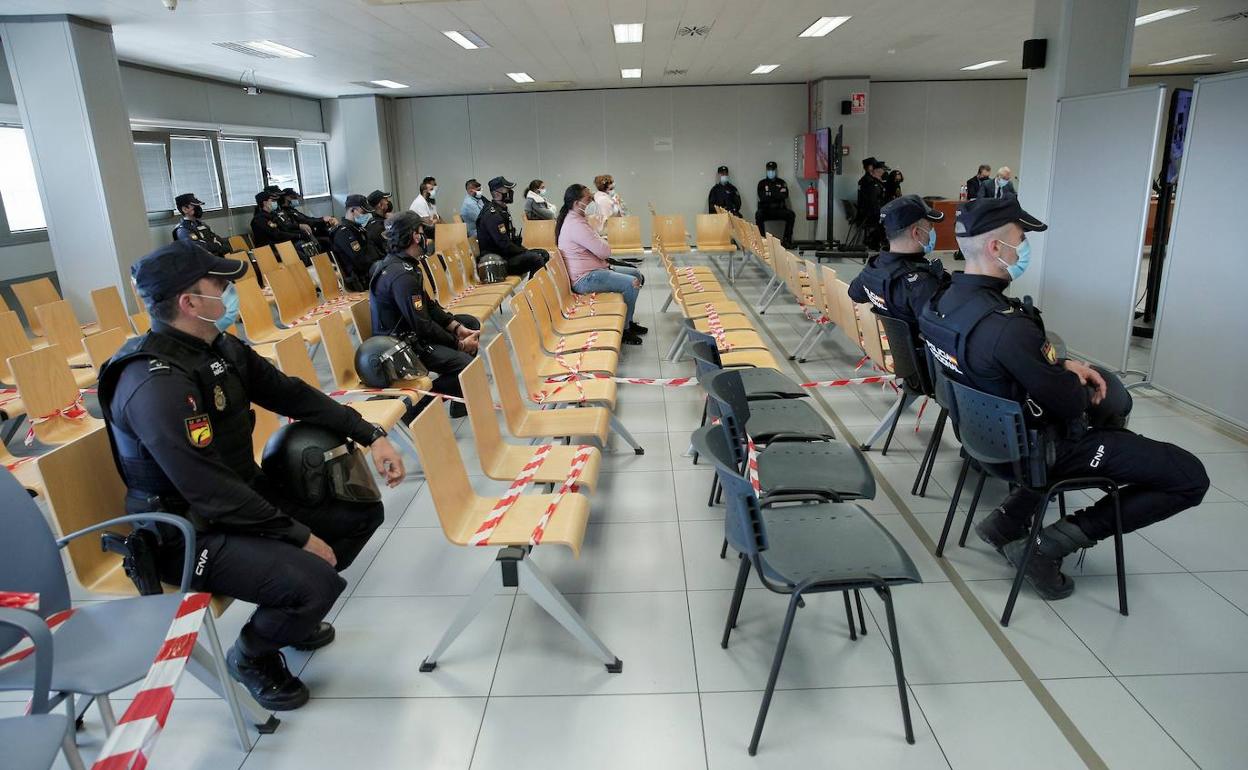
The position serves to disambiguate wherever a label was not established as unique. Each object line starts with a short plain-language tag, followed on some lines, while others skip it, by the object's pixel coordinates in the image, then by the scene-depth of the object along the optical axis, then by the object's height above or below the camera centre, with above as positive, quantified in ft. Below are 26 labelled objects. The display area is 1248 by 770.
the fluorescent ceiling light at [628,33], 27.17 +5.63
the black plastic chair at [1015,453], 8.66 -3.37
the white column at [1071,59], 18.63 +2.64
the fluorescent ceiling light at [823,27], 26.84 +5.53
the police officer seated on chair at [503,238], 26.86 -1.84
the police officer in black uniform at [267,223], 34.50 -1.26
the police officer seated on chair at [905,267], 12.16 -1.60
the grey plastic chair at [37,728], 4.82 -3.51
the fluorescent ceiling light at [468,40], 26.68 +5.50
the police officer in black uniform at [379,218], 26.58 -0.96
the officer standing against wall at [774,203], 47.24 -1.69
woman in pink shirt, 21.81 -2.18
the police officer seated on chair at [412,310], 15.20 -2.44
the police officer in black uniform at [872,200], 40.86 -1.50
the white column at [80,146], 22.57 +1.80
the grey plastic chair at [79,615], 6.07 -3.64
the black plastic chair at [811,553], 6.87 -3.76
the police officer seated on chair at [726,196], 47.91 -1.11
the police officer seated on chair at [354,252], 25.54 -2.02
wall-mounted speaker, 19.44 +2.97
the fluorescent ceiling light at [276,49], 27.40 +5.59
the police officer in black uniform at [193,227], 26.45 -0.99
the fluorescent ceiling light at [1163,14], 27.02 +5.45
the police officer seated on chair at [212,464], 6.99 -2.56
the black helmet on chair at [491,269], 25.79 -2.79
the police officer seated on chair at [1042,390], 8.62 -2.63
